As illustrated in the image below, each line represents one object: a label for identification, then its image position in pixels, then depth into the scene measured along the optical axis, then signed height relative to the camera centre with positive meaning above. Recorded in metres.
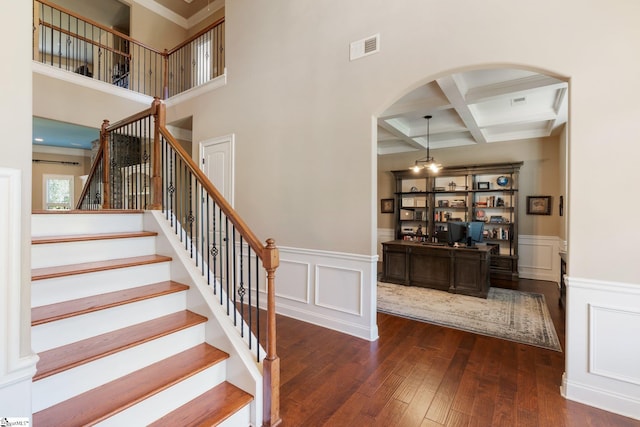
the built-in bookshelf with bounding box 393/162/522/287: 6.28 +0.20
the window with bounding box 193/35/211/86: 6.47 +3.38
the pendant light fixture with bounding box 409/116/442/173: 5.58 +0.93
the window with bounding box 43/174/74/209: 8.61 +0.56
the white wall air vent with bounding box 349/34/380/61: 3.14 +1.81
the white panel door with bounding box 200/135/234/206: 4.48 +0.79
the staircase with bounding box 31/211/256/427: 1.50 -0.78
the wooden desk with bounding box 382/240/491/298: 4.71 -0.94
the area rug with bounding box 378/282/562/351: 3.34 -1.35
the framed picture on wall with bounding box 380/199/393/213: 8.03 +0.18
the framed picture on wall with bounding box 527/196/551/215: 6.12 +0.17
